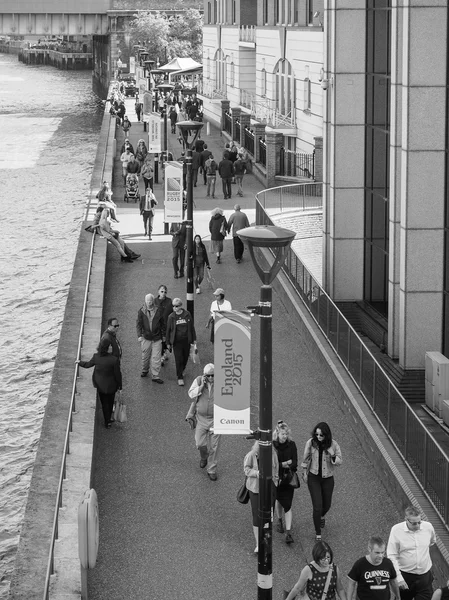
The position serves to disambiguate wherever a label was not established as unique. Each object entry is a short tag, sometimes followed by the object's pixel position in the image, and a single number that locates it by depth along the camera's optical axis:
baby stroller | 39.44
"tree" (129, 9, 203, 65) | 114.31
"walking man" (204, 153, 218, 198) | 40.44
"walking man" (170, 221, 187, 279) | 27.23
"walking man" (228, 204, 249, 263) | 29.62
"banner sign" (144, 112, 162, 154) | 40.39
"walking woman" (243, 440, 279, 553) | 13.94
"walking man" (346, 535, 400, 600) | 11.41
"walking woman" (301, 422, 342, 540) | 14.12
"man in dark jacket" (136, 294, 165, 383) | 20.42
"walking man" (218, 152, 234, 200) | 39.59
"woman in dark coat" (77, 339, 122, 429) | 18.16
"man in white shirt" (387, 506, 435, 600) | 12.02
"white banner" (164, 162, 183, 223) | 28.28
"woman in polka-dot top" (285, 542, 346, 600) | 11.28
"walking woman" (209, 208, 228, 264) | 29.20
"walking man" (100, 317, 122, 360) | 18.36
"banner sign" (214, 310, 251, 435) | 13.71
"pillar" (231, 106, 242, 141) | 54.25
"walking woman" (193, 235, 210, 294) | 25.76
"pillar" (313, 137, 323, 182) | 40.98
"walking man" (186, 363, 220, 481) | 16.30
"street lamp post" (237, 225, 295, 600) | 11.84
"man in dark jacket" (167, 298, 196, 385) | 20.17
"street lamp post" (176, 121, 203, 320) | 22.86
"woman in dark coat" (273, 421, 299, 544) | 14.24
